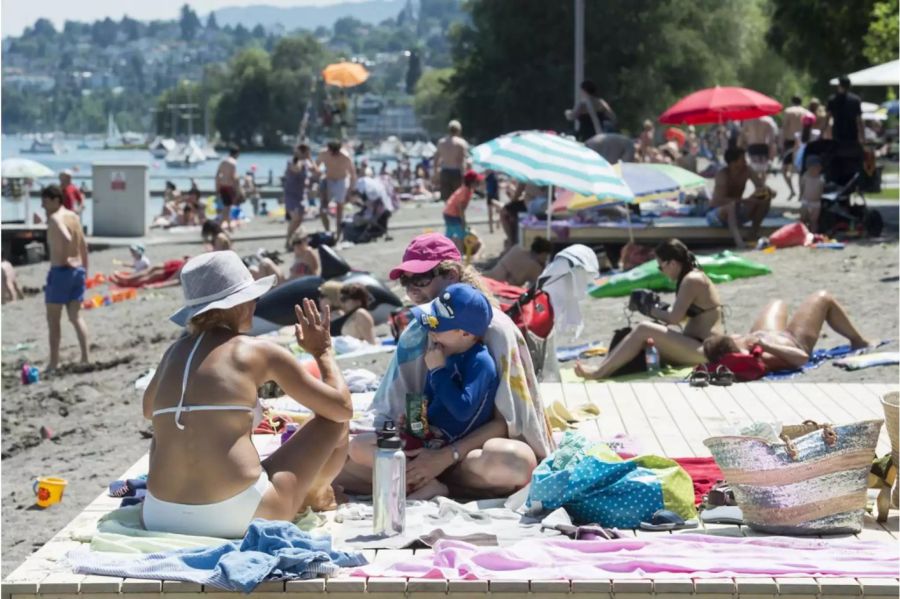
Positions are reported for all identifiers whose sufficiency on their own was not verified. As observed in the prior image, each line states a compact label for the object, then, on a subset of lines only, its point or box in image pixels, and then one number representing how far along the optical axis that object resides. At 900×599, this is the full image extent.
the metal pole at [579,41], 27.91
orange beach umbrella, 40.16
